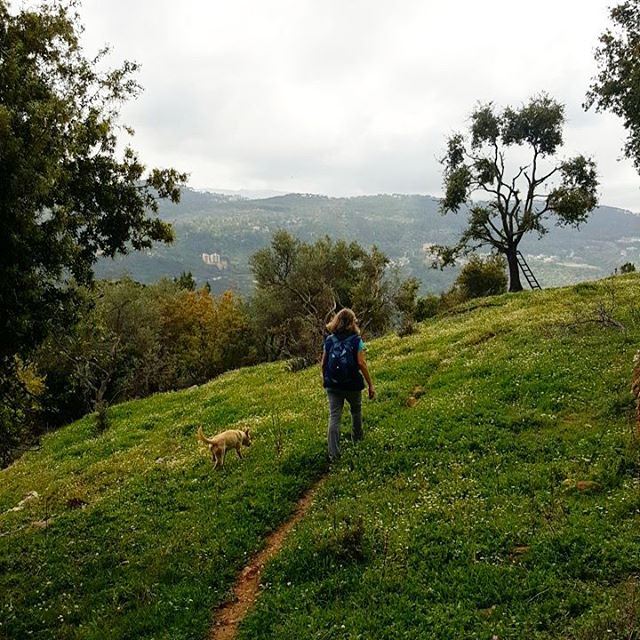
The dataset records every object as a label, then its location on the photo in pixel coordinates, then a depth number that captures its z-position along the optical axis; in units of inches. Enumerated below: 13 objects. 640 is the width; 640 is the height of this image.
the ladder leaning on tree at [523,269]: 1897.6
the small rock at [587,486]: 413.4
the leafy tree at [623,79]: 959.0
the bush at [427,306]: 2524.6
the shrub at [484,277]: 2657.5
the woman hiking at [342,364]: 539.5
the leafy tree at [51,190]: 400.8
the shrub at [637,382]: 461.2
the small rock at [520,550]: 353.1
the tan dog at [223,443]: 602.1
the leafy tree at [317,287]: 2353.6
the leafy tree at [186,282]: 3341.5
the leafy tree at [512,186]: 1825.8
